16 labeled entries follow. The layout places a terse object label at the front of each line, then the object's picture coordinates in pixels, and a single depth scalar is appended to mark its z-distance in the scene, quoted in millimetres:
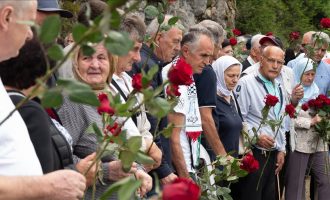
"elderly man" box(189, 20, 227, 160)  5464
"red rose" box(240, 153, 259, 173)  4750
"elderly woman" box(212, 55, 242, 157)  6094
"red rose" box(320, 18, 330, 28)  7059
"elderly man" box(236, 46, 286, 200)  6711
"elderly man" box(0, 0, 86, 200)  2131
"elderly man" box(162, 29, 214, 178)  4941
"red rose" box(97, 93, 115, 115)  2289
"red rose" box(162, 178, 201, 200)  1283
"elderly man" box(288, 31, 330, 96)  8461
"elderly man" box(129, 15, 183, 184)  4434
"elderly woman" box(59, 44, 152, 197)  3331
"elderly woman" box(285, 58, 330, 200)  7582
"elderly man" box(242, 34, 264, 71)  8266
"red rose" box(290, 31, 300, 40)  8792
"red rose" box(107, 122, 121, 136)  2590
